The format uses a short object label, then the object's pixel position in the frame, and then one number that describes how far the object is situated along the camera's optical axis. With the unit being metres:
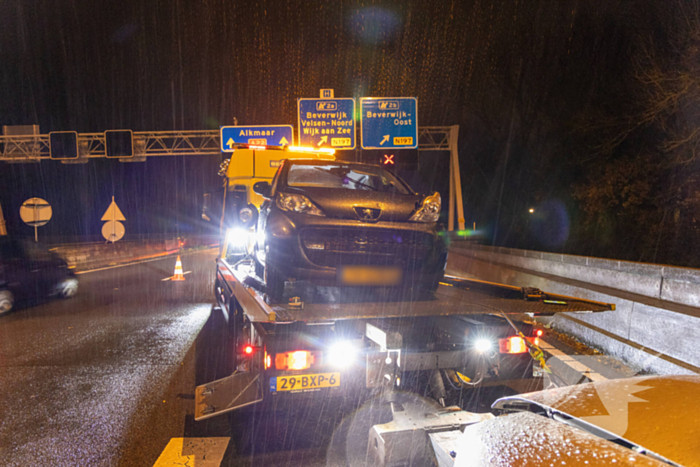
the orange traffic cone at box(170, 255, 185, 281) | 13.51
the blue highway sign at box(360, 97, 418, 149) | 19.53
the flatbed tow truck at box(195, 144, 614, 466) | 3.03
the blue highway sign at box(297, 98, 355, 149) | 19.59
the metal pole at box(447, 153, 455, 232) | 25.89
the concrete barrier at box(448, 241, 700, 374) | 4.82
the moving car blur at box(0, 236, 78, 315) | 8.73
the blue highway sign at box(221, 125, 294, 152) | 21.16
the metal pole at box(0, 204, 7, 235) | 22.53
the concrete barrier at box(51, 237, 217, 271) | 17.08
